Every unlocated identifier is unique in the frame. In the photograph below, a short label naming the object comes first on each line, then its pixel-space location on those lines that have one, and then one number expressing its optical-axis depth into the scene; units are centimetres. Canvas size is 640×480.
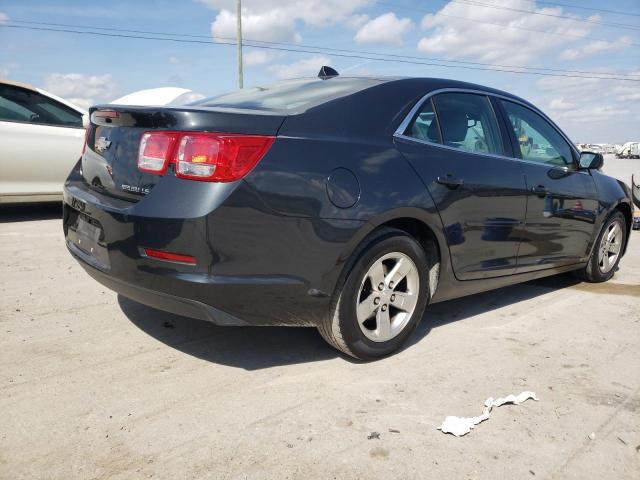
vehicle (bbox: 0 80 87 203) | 629
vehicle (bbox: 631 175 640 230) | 684
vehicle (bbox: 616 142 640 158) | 5625
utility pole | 2573
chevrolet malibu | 234
